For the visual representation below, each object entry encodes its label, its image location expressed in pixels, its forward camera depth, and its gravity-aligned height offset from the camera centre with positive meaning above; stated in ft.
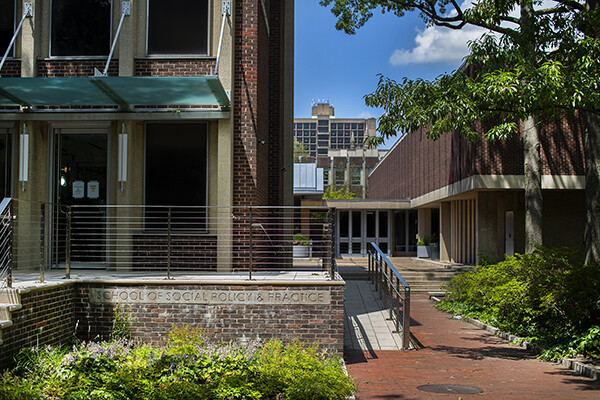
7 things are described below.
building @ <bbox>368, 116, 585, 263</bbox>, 70.28 +2.41
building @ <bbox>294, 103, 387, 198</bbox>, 558.15 +71.94
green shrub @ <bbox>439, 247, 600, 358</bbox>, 32.27 -5.69
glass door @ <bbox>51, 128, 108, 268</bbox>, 39.45 +1.94
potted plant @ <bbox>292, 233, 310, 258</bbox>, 98.27 -7.11
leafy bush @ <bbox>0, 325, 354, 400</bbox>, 21.54 -6.32
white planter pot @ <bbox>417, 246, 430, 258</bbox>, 115.85 -8.33
